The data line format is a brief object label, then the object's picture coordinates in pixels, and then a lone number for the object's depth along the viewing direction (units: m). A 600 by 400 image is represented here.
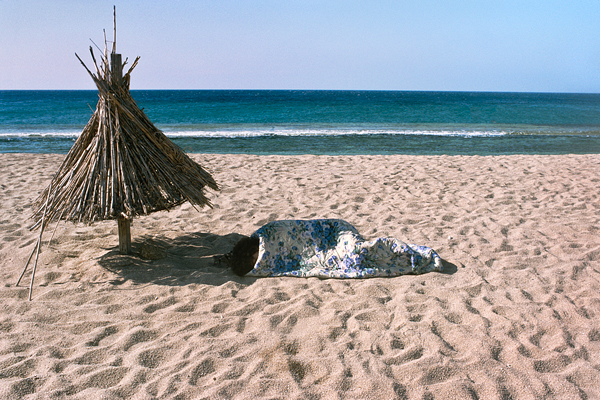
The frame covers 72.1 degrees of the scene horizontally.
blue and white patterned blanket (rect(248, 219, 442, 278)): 3.33
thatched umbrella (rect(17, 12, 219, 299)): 3.03
